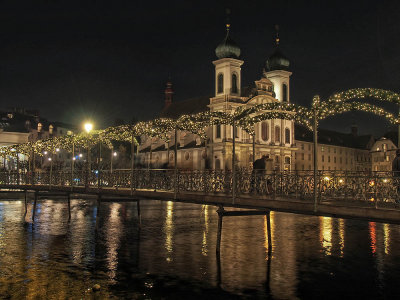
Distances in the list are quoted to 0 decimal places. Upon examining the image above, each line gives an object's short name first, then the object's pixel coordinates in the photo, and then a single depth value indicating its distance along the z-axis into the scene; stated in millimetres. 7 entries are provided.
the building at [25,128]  103250
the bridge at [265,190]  16281
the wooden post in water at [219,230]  15373
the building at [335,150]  110750
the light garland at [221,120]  18641
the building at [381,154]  107188
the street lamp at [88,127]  29580
